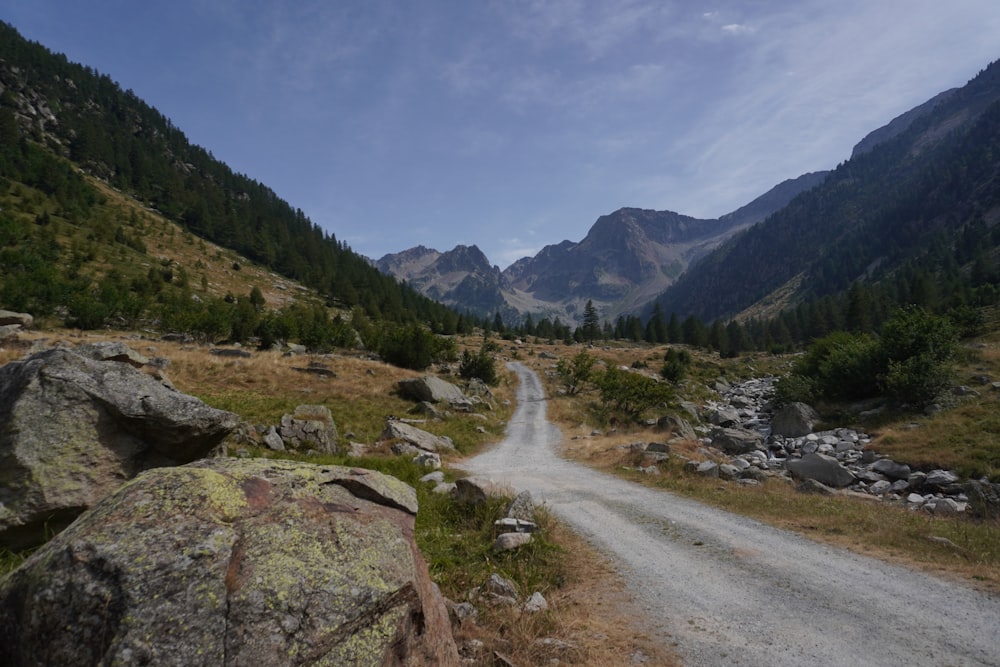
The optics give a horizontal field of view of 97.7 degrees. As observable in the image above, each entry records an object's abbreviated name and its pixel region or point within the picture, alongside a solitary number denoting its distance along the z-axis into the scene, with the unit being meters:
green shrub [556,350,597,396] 54.34
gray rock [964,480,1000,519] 13.67
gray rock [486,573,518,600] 8.34
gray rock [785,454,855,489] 20.11
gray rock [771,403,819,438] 32.22
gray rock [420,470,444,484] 16.18
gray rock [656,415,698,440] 30.42
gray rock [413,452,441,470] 19.28
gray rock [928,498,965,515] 14.68
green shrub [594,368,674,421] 39.91
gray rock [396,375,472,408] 35.59
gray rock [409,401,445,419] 32.56
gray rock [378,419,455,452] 23.33
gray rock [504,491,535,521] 11.91
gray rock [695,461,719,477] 18.53
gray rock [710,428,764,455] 27.98
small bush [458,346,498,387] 53.28
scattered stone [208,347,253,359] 38.16
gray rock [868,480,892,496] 18.95
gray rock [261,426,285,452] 17.23
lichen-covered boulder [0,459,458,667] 3.26
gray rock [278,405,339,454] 18.41
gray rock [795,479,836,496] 16.62
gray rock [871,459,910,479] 21.06
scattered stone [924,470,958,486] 19.09
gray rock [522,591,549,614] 7.84
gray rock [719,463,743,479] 18.41
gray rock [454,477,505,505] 12.84
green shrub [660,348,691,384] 58.28
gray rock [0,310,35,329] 37.09
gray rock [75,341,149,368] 15.06
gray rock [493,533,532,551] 10.24
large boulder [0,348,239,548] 6.72
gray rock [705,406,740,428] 39.81
